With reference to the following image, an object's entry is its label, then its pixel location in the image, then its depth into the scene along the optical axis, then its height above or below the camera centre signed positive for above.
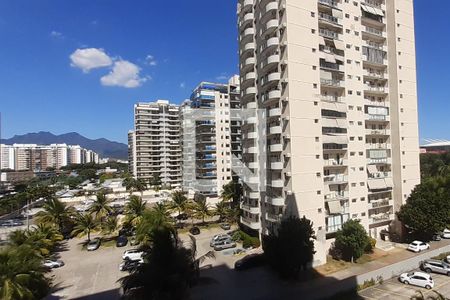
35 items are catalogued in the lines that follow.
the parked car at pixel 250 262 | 31.16 -11.24
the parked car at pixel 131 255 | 33.19 -10.88
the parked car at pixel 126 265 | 30.86 -11.11
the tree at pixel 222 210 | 49.12 -8.74
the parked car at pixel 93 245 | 38.47 -11.18
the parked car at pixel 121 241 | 39.72 -11.11
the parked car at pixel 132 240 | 38.97 -11.01
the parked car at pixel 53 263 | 32.12 -11.28
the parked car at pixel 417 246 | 35.94 -11.38
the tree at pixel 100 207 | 44.56 -7.17
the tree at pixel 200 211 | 46.49 -8.35
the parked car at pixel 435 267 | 29.64 -11.54
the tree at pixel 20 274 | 14.41 -5.95
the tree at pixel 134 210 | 40.58 -7.11
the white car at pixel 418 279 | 26.62 -11.50
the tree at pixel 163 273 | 14.27 -5.70
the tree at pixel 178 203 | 47.00 -7.16
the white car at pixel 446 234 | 41.47 -11.41
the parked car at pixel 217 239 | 38.56 -10.79
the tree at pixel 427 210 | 37.00 -7.29
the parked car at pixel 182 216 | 51.27 -10.19
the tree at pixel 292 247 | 27.95 -8.74
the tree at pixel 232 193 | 52.16 -6.30
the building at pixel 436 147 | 167.73 +3.62
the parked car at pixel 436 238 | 40.47 -11.62
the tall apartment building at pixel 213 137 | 67.50 +4.85
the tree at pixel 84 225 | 39.56 -8.68
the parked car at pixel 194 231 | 45.35 -11.25
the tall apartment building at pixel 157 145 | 97.06 +4.59
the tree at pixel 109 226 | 40.01 -8.99
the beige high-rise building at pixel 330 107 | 33.16 +5.93
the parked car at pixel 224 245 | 37.25 -11.12
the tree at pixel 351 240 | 32.25 -9.38
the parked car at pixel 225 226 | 47.42 -11.13
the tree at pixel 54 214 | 42.22 -7.71
